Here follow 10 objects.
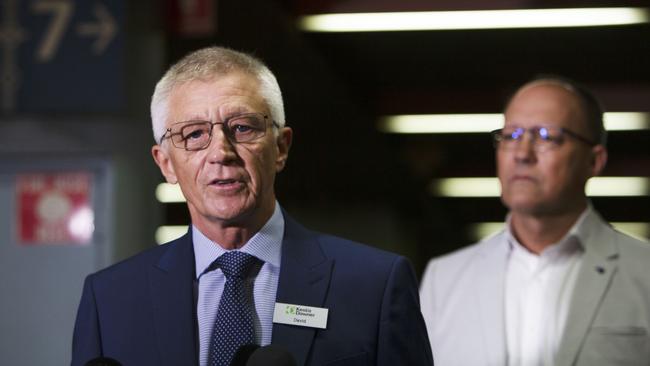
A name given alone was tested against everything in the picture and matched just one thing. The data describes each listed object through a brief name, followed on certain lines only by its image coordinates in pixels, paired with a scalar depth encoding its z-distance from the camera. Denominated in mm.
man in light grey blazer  2926
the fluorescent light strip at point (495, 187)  13008
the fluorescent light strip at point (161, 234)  5955
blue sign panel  5785
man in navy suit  2008
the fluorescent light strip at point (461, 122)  10031
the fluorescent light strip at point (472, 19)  7289
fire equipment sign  5844
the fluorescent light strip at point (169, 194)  6004
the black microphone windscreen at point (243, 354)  1730
